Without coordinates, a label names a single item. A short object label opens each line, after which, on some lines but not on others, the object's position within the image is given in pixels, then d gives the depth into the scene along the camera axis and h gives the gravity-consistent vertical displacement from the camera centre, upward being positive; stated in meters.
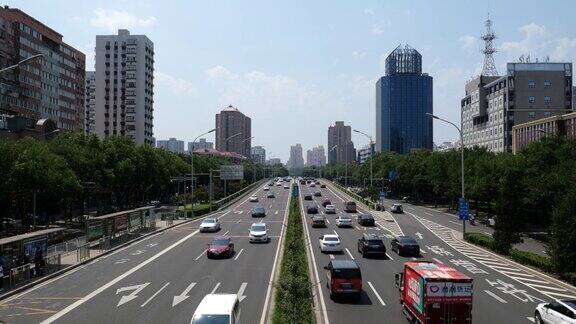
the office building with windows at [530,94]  121.00 +17.84
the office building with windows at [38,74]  92.50 +19.27
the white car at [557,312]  18.34 -4.90
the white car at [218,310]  16.50 -4.32
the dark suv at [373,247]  36.31 -5.01
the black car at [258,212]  68.75 -5.09
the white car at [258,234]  43.91 -5.05
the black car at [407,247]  37.50 -5.17
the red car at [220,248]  35.91 -5.14
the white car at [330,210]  72.81 -5.08
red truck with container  17.48 -4.11
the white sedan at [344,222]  56.59 -5.21
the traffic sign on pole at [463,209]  45.69 -3.06
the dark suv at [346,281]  23.25 -4.72
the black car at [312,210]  72.44 -5.05
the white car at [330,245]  38.34 -5.16
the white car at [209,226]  52.28 -5.24
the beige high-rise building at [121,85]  151.25 +24.61
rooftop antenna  148.50 +33.12
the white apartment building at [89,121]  193.71 +18.28
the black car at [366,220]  58.28 -5.17
